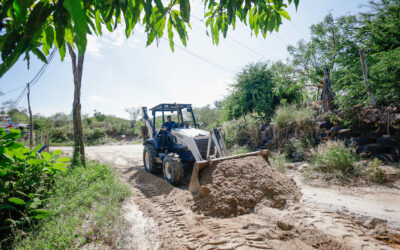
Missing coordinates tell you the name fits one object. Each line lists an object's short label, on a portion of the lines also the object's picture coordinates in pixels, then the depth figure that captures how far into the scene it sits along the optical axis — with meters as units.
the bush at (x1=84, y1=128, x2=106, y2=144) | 24.33
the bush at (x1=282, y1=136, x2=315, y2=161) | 6.48
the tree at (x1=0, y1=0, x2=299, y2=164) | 0.73
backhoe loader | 4.91
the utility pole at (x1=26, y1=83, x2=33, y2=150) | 13.77
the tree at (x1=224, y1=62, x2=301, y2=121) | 9.72
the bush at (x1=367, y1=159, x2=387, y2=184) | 4.25
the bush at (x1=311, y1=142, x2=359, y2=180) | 4.78
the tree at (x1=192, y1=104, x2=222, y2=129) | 23.86
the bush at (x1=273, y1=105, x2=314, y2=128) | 7.27
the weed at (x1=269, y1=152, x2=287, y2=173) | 5.73
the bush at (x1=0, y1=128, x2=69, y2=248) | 2.52
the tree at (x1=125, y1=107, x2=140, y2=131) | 31.98
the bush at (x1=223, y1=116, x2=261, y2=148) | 8.99
